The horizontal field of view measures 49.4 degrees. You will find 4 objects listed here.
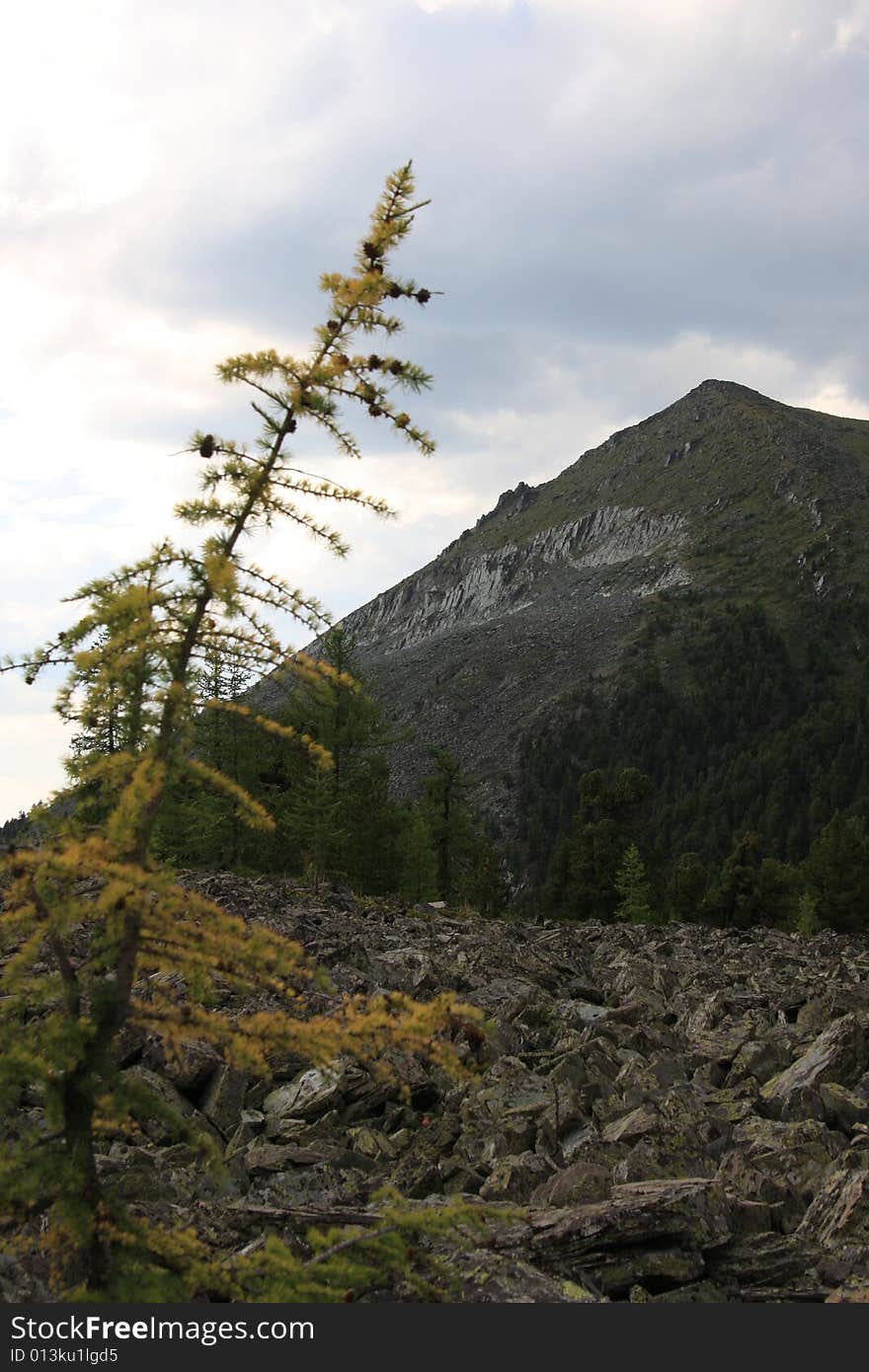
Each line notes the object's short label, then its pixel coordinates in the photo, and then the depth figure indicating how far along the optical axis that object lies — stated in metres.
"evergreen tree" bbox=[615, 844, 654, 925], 41.94
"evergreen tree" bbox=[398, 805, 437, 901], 41.47
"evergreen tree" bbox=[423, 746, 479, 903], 46.78
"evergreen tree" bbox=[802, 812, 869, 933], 44.16
